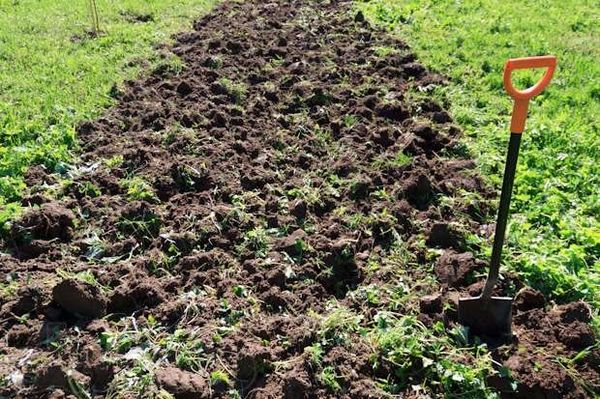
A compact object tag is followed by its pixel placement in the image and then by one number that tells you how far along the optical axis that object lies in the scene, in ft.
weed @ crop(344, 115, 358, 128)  19.75
